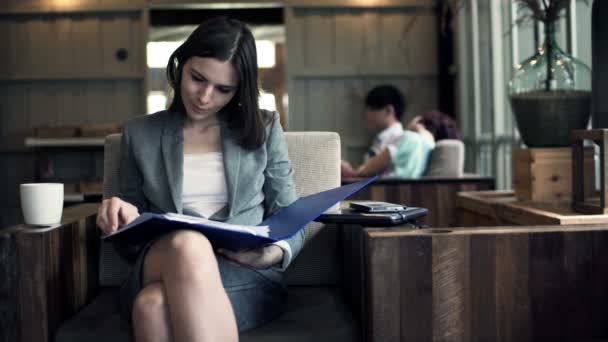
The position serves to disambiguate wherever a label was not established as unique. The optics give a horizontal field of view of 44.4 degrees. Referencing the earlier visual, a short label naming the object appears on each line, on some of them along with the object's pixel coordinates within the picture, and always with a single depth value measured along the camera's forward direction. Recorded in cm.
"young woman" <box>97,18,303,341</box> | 154
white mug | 166
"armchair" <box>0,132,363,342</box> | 158
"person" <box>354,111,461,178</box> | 396
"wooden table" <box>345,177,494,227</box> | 349
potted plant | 223
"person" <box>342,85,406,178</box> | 482
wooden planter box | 222
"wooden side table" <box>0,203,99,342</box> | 157
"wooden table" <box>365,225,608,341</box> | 151
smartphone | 172
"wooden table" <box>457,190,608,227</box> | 185
